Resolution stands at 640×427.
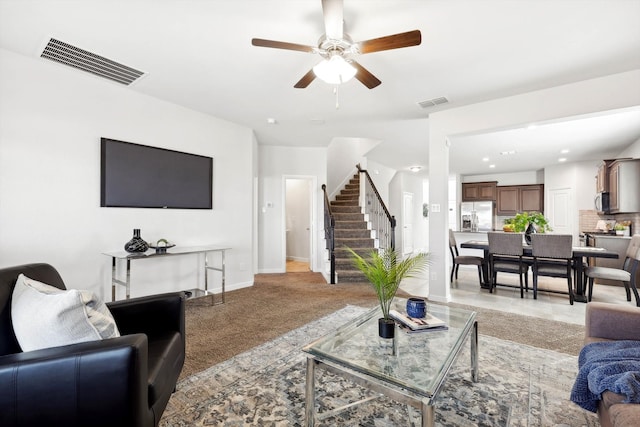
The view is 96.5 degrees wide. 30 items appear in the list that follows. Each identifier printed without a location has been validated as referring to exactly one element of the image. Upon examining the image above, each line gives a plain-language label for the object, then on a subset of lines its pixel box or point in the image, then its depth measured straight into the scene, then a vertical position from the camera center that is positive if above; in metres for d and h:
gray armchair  1.62 -0.62
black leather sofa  1.08 -0.66
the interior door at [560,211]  7.33 +0.13
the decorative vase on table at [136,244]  3.14 -0.32
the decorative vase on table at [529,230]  4.68 -0.23
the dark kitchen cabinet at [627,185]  4.96 +0.55
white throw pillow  1.21 -0.46
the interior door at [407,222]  9.05 -0.21
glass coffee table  1.27 -0.76
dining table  3.89 -0.58
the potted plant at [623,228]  5.37 -0.23
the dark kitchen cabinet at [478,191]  8.62 +0.77
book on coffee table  1.84 -0.70
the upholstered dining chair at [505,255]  4.29 -0.61
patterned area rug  1.64 -1.17
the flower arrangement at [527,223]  4.72 -0.12
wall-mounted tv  3.29 +0.50
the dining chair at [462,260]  4.90 -0.78
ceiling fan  1.85 +1.19
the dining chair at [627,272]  3.63 -0.75
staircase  5.25 -0.36
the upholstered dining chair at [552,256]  3.94 -0.57
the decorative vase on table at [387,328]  1.76 -0.70
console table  3.02 -0.51
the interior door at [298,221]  7.70 -0.14
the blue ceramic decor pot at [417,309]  1.94 -0.63
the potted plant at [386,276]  1.72 -0.37
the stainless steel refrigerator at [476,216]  8.62 +0.00
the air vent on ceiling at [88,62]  2.60 +1.52
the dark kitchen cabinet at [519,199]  7.99 +0.50
